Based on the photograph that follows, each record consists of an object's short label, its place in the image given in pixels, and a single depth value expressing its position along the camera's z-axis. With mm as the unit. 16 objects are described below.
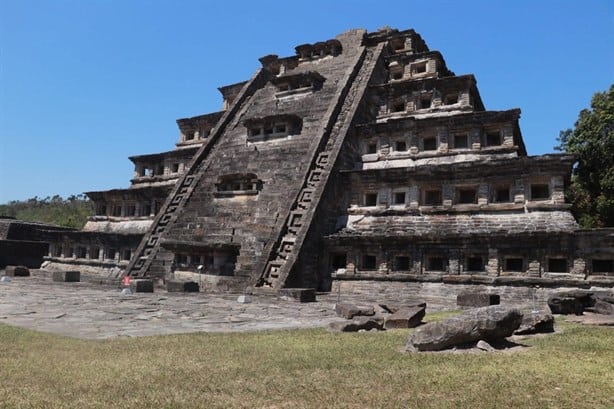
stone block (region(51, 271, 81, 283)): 22438
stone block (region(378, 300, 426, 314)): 11927
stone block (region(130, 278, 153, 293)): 17906
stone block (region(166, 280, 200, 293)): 18406
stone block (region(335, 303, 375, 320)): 11844
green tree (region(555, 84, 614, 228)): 27453
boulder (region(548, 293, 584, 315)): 12375
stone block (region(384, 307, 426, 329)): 10621
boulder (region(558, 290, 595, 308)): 12586
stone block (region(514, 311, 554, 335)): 9508
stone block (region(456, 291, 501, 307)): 13984
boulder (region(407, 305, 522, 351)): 7934
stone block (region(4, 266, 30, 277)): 25072
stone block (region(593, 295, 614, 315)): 11938
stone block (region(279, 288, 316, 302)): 16141
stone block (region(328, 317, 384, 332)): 10094
